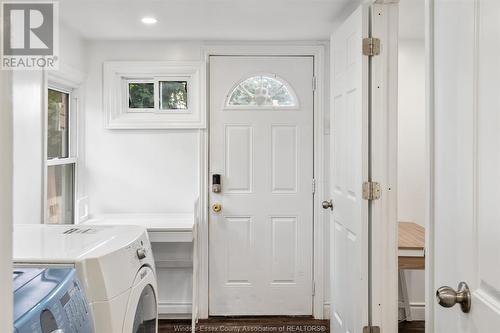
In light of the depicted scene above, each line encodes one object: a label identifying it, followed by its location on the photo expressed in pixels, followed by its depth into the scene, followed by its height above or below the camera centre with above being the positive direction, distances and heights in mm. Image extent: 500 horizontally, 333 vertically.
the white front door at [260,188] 3436 -191
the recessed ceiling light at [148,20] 2838 +921
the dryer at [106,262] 1395 -329
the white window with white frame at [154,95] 3396 +531
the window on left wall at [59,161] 2979 +16
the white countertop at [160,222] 3008 -417
